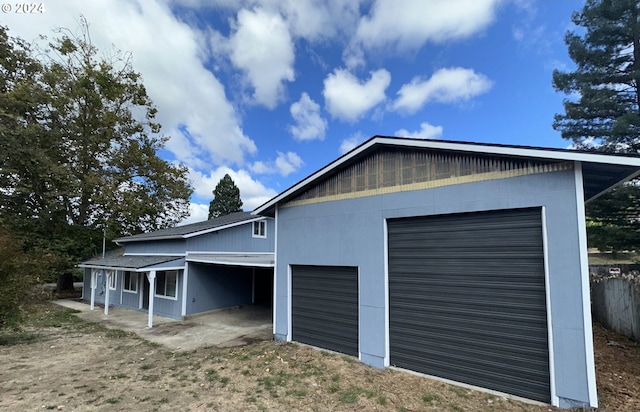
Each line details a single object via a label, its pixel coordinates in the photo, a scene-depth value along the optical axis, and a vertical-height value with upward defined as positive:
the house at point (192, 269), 12.65 -1.31
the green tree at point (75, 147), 17.53 +5.64
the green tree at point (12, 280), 8.33 -1.12
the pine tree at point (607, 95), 12.69 +6.03
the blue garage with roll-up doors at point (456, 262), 4.90 -0.48
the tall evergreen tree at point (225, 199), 41.16 +5.26
